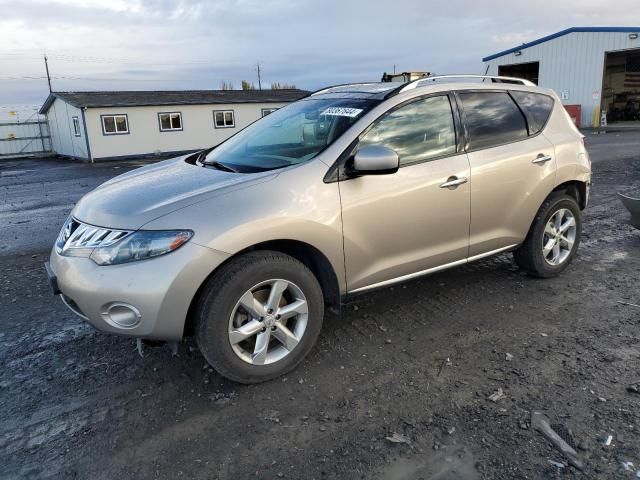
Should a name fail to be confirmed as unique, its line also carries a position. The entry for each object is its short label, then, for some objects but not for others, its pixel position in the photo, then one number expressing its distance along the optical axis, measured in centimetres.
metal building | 2821
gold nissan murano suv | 288
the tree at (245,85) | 5531
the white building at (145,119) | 2589
